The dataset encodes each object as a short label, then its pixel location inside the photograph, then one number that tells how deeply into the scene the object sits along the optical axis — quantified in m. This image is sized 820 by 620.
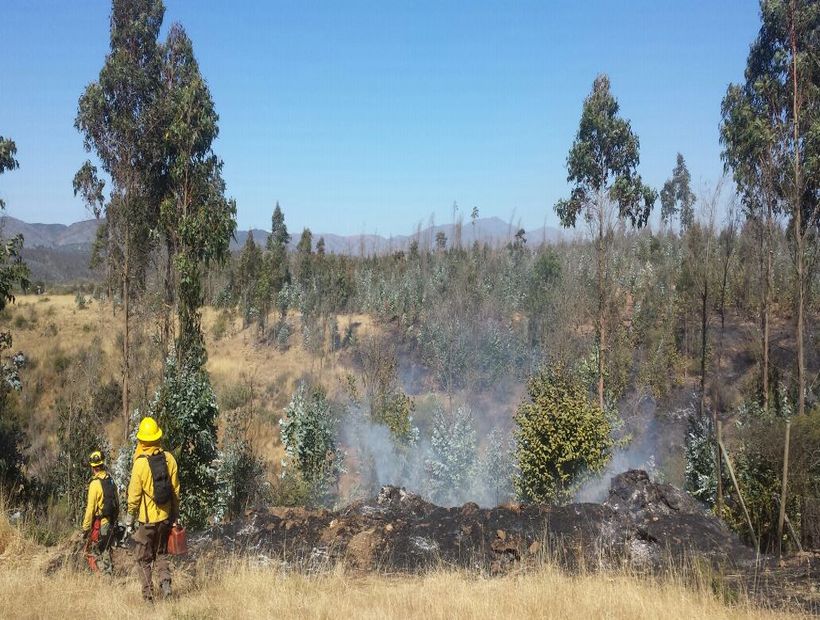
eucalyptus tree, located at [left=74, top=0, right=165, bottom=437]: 17.86
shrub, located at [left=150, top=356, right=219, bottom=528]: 12.12
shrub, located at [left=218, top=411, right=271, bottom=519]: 15.31
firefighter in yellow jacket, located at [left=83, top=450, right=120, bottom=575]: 7.05
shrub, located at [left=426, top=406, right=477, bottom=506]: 17.95
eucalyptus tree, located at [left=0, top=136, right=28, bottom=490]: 11.20
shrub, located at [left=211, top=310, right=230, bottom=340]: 40.62
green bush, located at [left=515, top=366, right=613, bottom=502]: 13.29
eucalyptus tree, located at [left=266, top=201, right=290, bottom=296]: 43.56
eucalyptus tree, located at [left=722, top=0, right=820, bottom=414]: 16.72
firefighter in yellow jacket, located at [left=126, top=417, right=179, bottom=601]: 5.99
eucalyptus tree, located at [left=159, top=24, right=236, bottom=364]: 17.78
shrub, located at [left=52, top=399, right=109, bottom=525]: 13.98
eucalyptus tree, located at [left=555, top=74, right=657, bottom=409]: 18.42
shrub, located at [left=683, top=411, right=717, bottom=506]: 14.09
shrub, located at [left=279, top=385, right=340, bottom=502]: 16.66
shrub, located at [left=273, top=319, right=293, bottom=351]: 38.84
